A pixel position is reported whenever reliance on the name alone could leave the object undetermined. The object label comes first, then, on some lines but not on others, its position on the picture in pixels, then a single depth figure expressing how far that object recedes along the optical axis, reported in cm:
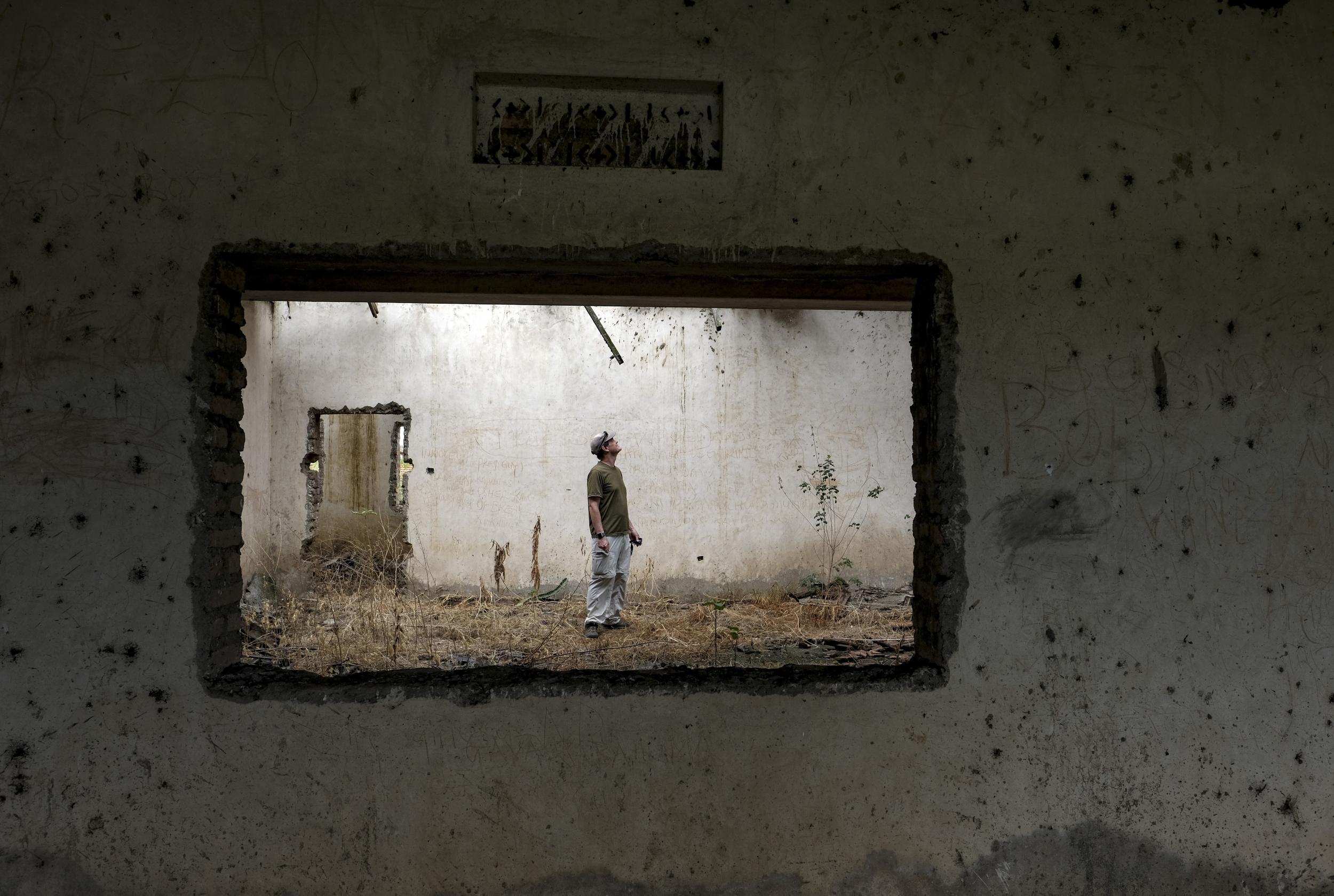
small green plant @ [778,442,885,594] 844
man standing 661
